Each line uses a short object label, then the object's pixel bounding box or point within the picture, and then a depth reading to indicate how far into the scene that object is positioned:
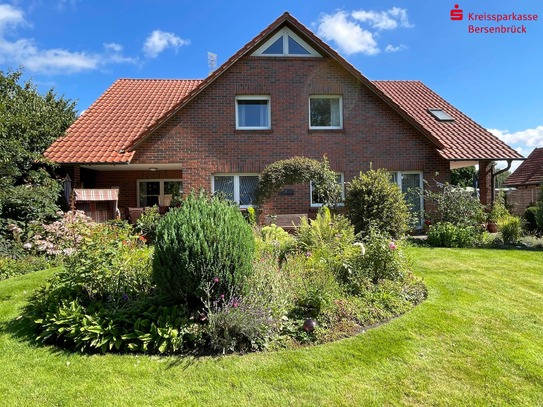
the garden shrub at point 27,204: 8.78
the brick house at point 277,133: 11.72
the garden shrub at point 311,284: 4.30
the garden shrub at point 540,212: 11.23
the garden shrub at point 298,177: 10.62
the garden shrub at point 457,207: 10.63
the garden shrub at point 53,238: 8.27
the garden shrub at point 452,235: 9.80
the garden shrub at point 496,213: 12.29
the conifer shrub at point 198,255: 3.95
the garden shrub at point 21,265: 7.27
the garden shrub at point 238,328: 3.75
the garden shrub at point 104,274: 4.48
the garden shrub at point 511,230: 10.19
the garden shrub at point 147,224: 9.79
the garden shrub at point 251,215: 9.52
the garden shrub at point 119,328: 3.78
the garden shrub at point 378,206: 8.32
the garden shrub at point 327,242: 5.17
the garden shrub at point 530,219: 13.21
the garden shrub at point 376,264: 5.15
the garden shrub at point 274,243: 5.88
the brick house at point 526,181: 21.22
